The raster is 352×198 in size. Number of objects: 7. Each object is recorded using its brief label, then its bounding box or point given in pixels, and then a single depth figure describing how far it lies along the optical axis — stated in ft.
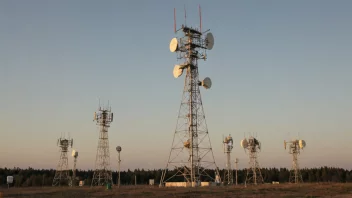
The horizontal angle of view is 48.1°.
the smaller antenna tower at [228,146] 270.71
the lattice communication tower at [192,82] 176.35
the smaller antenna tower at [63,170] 276.82
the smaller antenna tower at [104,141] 236.63
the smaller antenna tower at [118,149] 208.83
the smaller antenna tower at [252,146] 274.16
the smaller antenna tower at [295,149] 293.64
